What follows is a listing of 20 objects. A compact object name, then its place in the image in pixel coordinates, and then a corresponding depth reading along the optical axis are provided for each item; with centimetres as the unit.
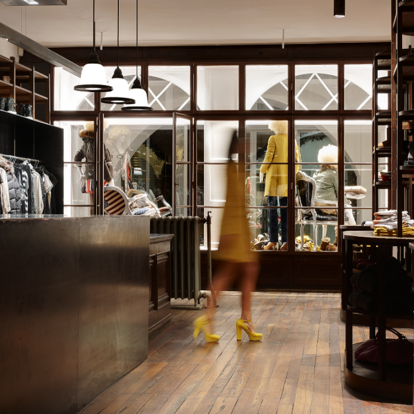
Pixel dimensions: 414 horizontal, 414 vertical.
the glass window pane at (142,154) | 819
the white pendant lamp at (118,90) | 491
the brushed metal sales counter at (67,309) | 225
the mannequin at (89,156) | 801
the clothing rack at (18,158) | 703
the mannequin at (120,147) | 831
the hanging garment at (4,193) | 645
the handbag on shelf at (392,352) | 342
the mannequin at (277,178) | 793
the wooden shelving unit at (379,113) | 571
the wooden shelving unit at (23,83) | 677
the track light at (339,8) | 533
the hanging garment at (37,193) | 720
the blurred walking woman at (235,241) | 439
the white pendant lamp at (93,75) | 444
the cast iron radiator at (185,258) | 610
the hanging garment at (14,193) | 671
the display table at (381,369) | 313
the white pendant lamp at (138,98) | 538
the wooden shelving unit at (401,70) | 339
